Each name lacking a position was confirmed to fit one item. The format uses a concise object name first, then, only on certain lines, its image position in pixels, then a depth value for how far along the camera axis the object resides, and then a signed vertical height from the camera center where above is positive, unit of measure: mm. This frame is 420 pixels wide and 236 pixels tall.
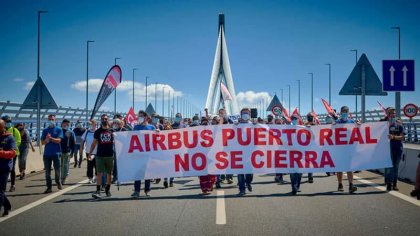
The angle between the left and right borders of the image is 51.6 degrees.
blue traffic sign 12641 +1522
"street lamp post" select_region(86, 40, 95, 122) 32125 +4098
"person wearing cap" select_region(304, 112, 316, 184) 12264 +143
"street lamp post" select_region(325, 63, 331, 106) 49269 +4995
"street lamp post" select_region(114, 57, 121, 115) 45331 +2615
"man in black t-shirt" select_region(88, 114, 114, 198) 9922 -574
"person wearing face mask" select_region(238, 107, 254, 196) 10078 -1176
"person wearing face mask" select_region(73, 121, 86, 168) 17425 -333
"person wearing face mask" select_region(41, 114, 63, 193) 10547 -529
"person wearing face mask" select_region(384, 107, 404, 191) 10344 -429
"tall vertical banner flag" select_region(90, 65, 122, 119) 15284 +1523
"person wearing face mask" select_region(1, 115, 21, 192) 10914 -164
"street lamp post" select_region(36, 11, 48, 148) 16023 +1222
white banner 10367 -552
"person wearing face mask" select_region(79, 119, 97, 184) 12168 -604
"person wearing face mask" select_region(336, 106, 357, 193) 10278 +176
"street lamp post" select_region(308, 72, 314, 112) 56738 +4720
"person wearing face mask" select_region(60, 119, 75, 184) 12227 -677
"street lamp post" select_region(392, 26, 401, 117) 12797 +713
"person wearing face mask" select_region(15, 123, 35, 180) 12638 -606
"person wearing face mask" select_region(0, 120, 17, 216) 7324 -500
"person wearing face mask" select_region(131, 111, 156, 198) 10789 +90
